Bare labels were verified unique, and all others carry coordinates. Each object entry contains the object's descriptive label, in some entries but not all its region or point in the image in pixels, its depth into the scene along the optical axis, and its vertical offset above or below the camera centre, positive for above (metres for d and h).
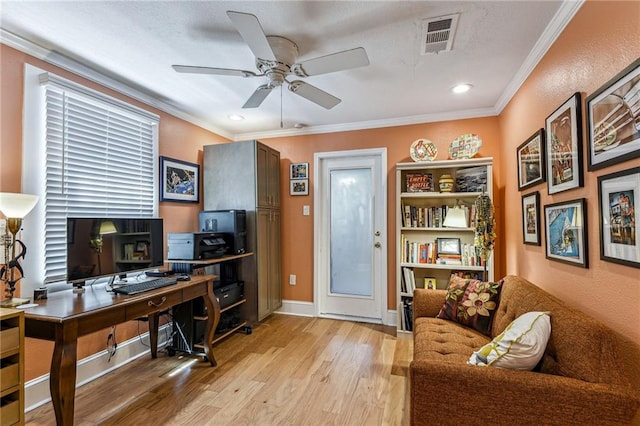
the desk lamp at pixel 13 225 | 1.72 +0.00
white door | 3.70 -0.18
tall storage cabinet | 3.45 +0.29
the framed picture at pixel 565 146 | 1.62 +0.42
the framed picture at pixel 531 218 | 2.21 +0.00
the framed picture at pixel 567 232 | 1.59 -0.08
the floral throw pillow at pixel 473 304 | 2.22 -0.64
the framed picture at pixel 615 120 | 1.21 +0.43
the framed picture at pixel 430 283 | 3.38 -0.71
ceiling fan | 1.58 +0.97
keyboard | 2.05 -0.45
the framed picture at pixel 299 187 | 3.96 +0.45
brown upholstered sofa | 1.15 -0.68
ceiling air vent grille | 1.82 +1.19
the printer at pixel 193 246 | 2.81 -0.22
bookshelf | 3.19 -0.09
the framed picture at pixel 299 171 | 3.97 +0.66
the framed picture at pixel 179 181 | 3.11 +0.45
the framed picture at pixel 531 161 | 2.12 +0.43
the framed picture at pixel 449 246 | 3.31 -0.29
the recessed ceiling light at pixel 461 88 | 2.73 +1.20
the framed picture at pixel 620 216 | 1.21 +0.01
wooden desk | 1.57 -0.54
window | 2.08 +0.49
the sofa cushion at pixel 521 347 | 1.35 -0.58
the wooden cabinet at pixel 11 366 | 1.52 -0.72
